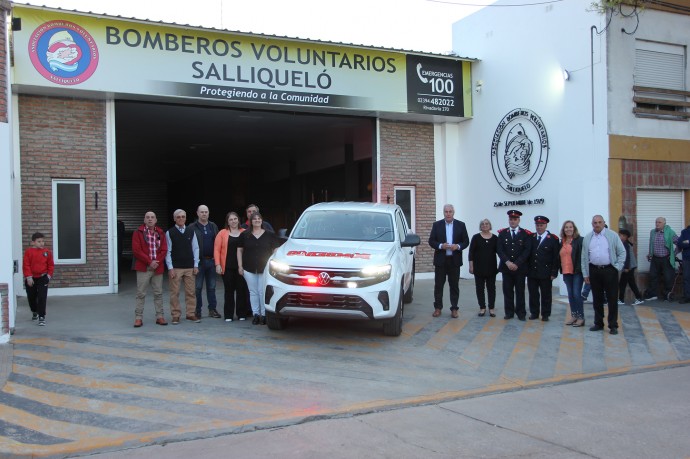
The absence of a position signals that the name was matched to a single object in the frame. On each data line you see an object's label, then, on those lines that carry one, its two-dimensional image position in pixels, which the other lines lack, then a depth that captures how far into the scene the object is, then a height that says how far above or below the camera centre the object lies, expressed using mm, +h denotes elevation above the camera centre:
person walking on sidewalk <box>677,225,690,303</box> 12844 -650
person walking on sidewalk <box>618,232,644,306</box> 12398 -939
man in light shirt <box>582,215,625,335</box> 9648 -599
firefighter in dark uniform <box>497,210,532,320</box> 10469 -545
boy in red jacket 9523 -599
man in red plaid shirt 9422 -394
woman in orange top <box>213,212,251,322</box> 10086 -566
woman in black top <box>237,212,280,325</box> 9727 -407
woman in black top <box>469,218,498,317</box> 10586 -473
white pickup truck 8273 -651
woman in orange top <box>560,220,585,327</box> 10125 -685
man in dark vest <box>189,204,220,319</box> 10305 -459
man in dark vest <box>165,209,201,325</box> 9790 -409
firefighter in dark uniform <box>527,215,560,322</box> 10367 -628
